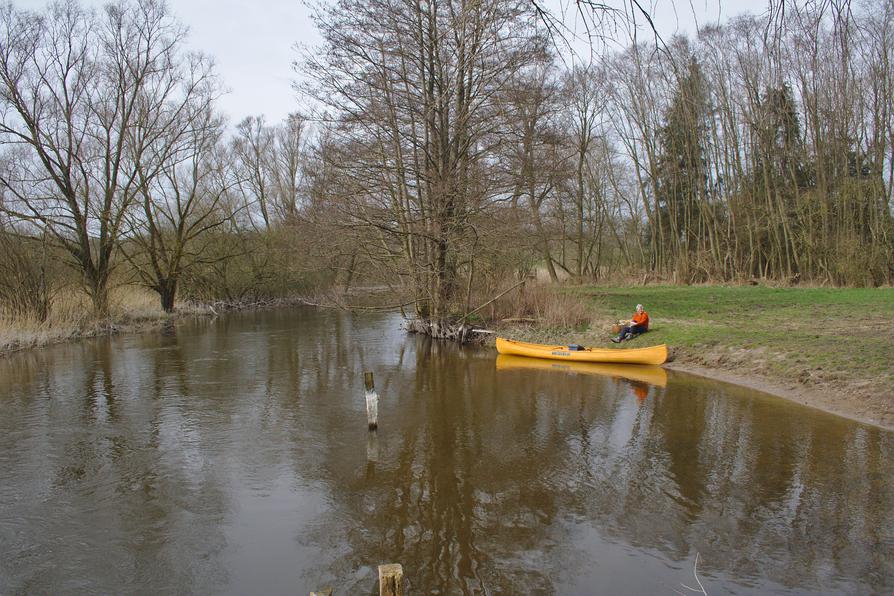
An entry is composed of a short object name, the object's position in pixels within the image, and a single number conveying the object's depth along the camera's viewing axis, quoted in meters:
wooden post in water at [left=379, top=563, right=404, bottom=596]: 2.76
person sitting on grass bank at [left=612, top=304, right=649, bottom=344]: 14.84
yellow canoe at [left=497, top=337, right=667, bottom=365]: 12.91
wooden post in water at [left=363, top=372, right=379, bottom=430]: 8.34
